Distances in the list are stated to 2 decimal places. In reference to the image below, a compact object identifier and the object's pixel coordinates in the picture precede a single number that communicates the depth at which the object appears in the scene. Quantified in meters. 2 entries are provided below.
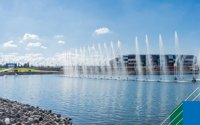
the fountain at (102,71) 72.43
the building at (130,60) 101.74
